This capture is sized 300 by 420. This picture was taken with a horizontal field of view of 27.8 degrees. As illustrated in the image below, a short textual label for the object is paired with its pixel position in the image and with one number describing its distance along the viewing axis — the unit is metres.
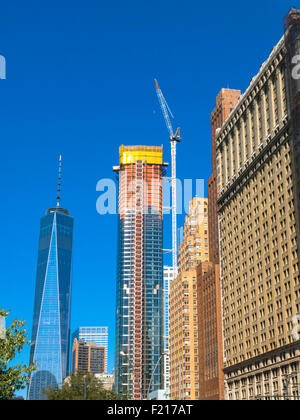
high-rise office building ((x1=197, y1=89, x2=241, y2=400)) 152.88
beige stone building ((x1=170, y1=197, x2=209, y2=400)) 189.12
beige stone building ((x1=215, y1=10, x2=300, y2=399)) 116.44
